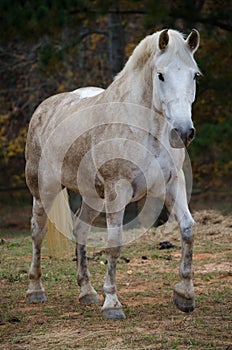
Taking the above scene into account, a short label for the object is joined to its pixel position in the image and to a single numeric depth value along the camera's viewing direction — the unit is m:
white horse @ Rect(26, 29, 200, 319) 8.27
